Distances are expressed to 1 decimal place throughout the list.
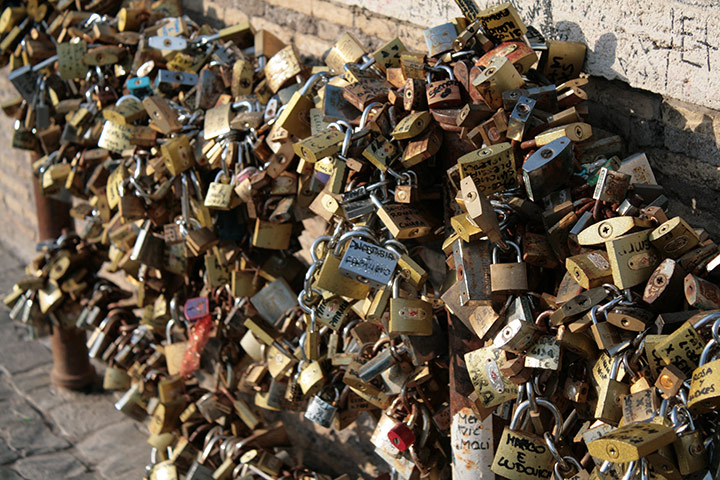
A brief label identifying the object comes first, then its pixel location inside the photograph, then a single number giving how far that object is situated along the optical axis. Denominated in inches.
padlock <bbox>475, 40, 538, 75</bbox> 51.9
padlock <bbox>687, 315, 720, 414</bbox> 44.6
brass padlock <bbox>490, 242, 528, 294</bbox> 49.6
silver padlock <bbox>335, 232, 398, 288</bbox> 52.4
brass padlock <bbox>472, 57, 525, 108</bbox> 50.9
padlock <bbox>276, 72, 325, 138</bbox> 57.0
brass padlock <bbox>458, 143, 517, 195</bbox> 50.1
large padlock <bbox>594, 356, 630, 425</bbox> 47.7
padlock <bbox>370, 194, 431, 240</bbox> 52.4
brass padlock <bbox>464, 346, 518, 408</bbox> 50.4
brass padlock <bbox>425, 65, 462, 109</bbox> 52.4
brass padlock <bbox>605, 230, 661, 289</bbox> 47.6
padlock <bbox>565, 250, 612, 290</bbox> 48.1
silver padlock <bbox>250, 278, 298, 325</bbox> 60.0
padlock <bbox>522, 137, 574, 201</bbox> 49.7
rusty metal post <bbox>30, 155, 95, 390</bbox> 83.9
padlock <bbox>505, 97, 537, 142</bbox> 50.9
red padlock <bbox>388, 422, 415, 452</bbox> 53.9
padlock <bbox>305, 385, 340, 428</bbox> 57.5
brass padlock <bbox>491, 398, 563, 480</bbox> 49.4
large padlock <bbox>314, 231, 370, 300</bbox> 53.5
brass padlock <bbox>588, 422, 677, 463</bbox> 44.3
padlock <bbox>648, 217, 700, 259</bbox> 47.3
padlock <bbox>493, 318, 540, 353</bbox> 48.9
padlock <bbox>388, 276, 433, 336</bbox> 52.3
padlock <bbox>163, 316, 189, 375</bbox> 65.7
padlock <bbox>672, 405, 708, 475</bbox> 45.4
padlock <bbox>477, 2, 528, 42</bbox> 52.2
